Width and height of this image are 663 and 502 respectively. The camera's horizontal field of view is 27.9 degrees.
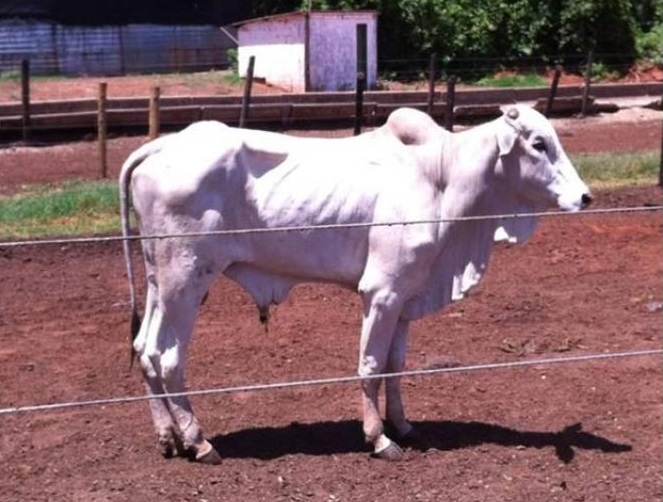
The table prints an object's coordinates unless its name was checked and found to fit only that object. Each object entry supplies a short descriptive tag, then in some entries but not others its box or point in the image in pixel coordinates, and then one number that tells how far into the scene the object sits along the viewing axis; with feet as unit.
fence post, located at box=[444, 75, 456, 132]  59.82
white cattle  21.62
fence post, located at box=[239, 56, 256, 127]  60.82
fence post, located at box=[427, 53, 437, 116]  76.59
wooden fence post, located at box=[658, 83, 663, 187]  48.70
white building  106.83
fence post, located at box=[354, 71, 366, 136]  55.15
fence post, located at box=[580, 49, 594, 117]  89.74
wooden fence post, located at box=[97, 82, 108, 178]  57.21
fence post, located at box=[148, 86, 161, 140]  56.95
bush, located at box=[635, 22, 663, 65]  123.65
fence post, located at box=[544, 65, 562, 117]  86.17
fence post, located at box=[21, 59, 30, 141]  71.51
